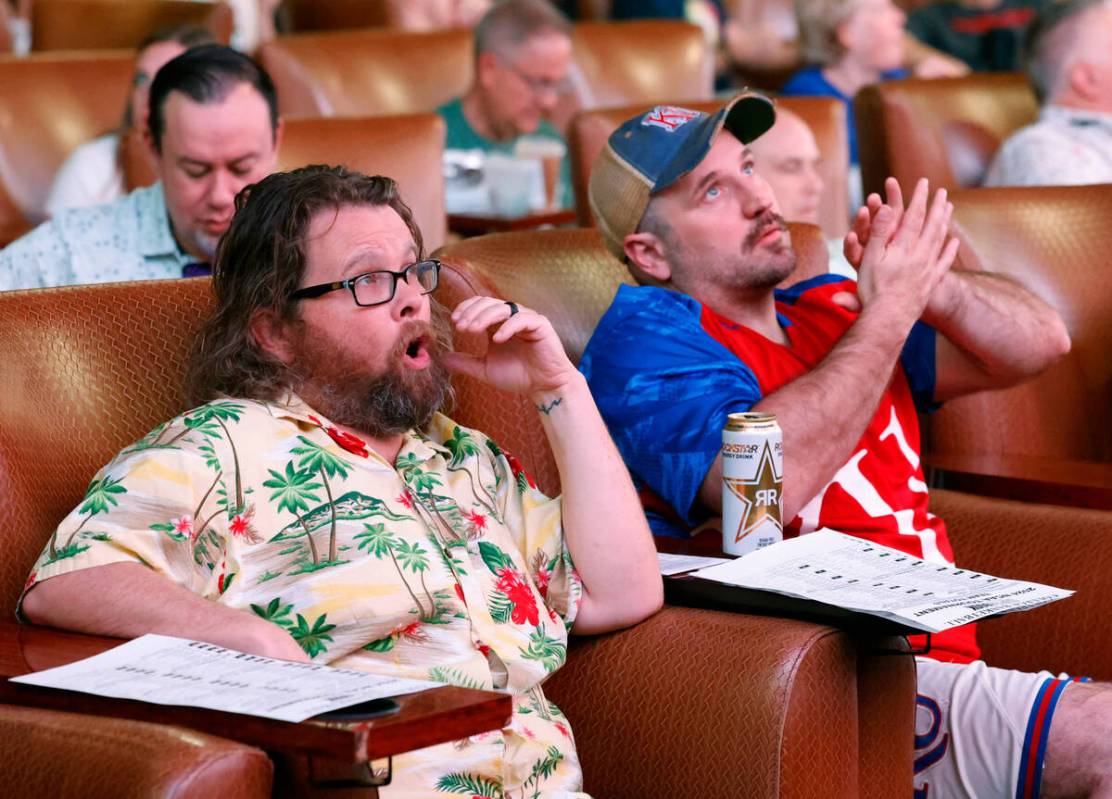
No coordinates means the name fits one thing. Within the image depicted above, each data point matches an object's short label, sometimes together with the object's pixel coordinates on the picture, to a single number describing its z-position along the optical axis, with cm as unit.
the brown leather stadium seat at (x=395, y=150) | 709
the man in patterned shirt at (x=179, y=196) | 657
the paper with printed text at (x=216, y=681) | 512
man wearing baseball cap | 576
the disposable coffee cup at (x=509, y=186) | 809
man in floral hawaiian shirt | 538
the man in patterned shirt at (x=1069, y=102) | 763
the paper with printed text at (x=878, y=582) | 549
